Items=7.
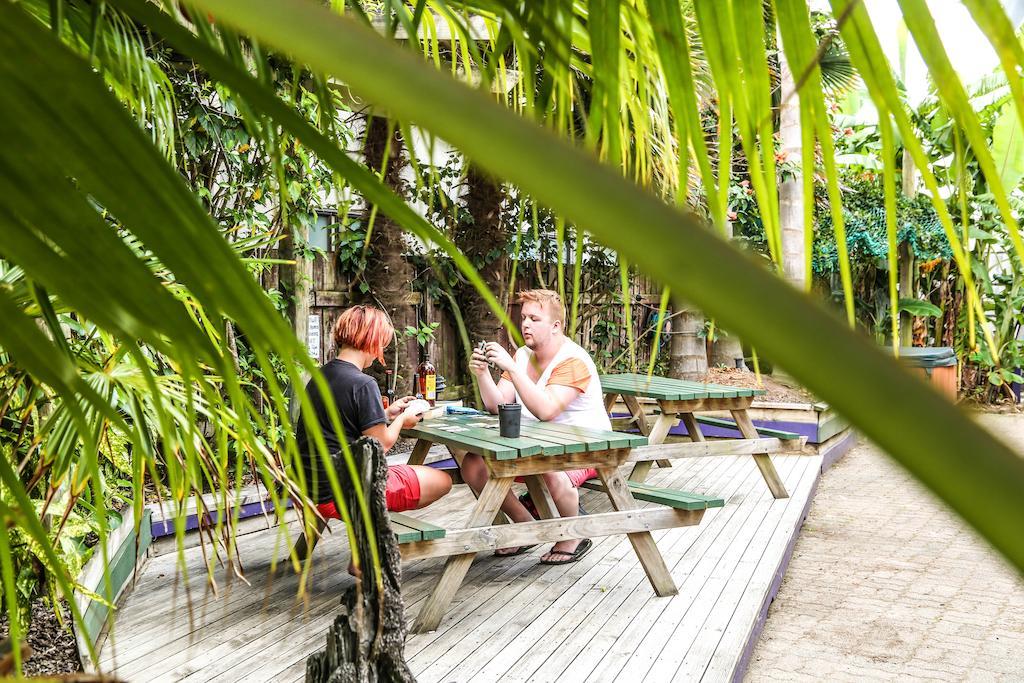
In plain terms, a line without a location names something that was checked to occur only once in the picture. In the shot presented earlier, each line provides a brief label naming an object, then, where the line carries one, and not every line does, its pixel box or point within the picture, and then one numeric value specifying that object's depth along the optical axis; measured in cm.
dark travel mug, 388
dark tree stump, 202
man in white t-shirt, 432
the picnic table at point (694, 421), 566
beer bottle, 485
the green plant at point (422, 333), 746
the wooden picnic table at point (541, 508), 347
